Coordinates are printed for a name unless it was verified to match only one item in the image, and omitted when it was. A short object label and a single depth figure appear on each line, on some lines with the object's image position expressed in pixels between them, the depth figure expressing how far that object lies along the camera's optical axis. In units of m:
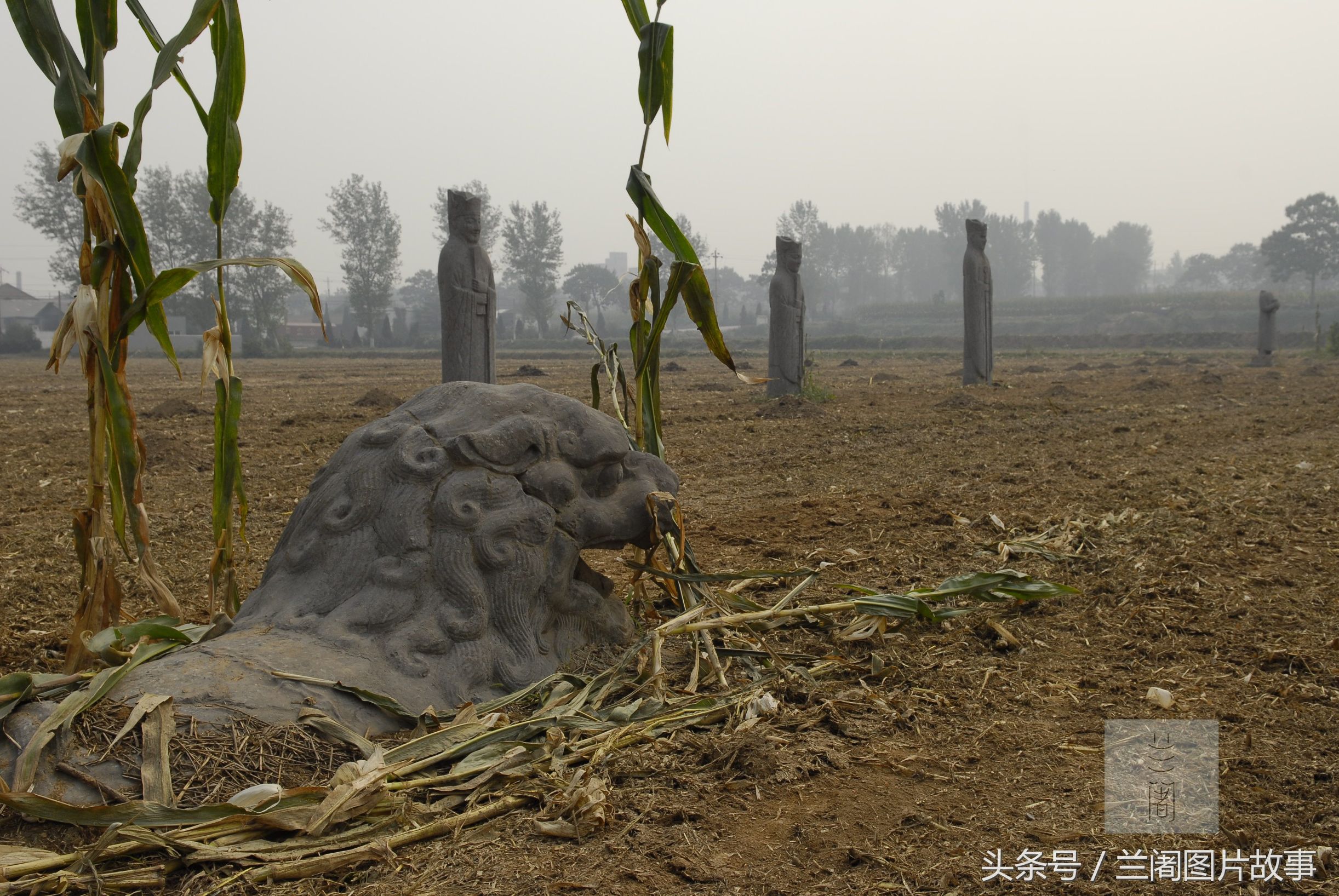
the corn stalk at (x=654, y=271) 3.76
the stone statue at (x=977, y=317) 16.58
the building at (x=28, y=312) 52.19
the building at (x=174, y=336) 41.09
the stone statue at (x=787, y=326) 14.90
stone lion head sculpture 2.78
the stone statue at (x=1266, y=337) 21.33
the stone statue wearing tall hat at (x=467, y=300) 10.36
